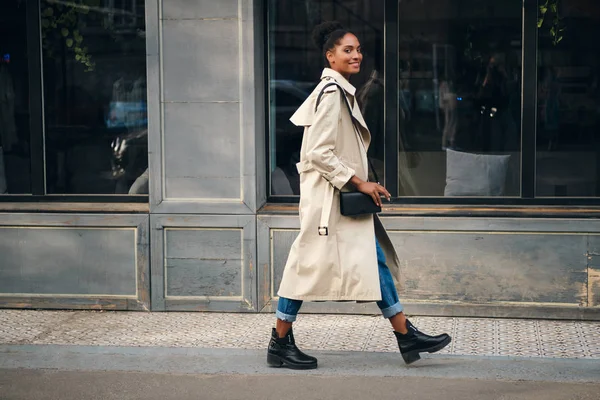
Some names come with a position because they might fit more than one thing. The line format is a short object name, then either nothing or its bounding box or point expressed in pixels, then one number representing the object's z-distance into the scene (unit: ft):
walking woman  26.18
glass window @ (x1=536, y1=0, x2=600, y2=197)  34.26
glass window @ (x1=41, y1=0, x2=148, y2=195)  36.84
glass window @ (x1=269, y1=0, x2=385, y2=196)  35.25
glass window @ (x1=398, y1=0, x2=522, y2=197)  34.71
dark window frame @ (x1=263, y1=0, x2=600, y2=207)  34.32
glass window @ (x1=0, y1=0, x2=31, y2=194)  37.41
